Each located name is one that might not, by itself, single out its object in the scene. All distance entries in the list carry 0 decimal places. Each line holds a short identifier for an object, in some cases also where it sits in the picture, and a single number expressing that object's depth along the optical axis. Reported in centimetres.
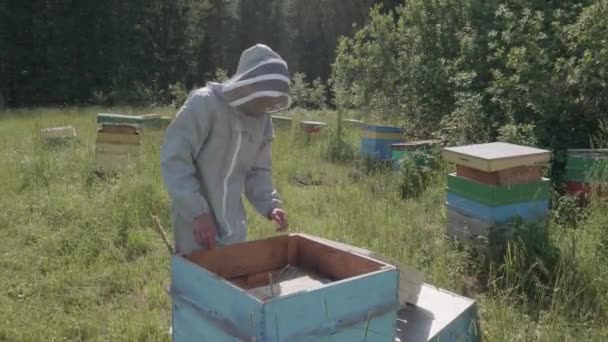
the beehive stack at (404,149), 595
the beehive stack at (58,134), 743
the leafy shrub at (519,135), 513
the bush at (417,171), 555
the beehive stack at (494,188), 369
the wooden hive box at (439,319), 225
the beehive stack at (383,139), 679
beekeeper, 209
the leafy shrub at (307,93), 1227
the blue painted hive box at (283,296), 142
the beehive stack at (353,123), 915
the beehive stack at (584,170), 407
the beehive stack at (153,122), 823
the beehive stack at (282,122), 959
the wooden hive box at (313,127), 881
